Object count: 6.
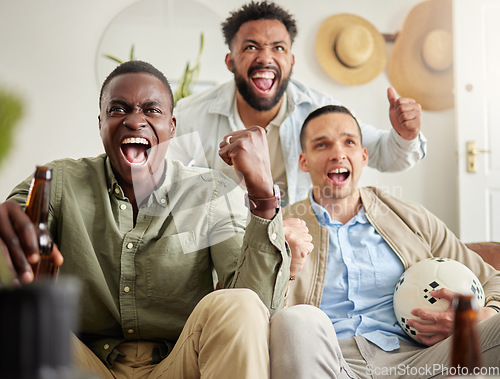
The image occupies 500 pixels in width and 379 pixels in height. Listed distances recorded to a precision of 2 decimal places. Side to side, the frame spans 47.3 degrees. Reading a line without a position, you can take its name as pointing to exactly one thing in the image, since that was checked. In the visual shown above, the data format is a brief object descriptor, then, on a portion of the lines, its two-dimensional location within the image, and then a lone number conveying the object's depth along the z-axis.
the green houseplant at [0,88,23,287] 0.49
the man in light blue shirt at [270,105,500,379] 1.52
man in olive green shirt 1.26
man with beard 2.43
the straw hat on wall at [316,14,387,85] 3.84
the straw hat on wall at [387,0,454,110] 3.93
